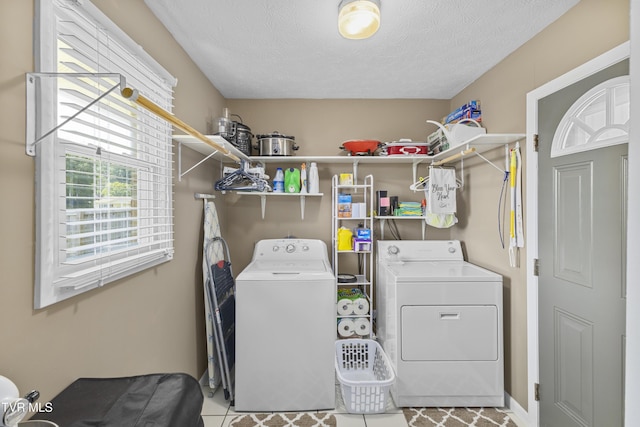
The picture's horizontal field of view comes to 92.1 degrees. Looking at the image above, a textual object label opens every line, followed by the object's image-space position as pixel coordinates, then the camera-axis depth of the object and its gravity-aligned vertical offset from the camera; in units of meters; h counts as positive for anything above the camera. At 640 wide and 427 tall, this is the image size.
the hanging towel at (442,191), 2.62 +0.19
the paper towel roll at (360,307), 2.66 -0.81
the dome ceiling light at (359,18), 1.51 +0.98
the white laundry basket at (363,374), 2.06 -1.20
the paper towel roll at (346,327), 2.63 -0.97
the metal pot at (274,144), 2.71 +0.61
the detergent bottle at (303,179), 2.80 +0.31
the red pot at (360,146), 2.70 +0.59
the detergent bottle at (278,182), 2.80 +0.29
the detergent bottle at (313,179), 2.80 +0.31
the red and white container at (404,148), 2.74 +0.58
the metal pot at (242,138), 2.58 +0.65
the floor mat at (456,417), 1.99 -1.36
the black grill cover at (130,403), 0.83 -0.55
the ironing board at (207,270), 2.20 -0.40
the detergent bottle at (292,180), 2.79 +0.30
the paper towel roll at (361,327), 2.65 -0.98
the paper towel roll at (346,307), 2.65 -0.81
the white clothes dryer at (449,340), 2.10 -0.87
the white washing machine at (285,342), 2.05 -0.86
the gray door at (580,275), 1.40 -0.32
